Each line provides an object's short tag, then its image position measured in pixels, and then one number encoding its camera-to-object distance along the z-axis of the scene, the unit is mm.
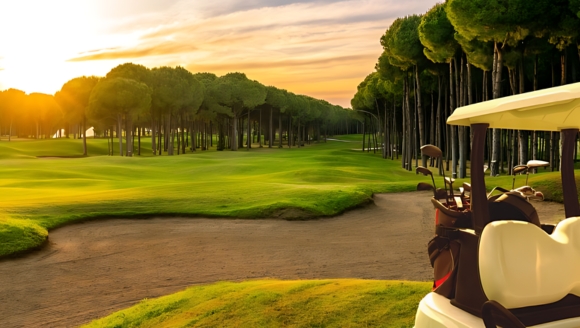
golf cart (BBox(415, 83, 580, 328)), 4023
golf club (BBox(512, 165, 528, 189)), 5889
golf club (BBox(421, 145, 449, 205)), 5180
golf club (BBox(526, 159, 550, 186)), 5379
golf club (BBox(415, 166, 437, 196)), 5360
